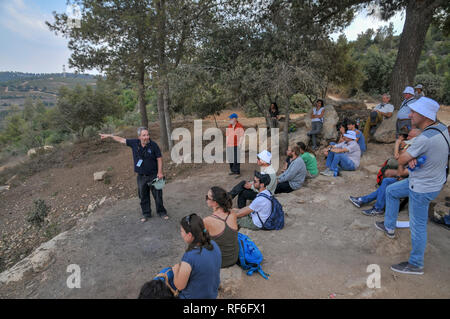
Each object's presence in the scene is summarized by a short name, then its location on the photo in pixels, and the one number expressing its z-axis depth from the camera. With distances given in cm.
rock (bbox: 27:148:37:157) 1584
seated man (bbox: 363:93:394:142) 775
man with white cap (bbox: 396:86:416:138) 625
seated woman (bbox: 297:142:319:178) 584
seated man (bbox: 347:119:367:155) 636
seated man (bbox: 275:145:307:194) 550
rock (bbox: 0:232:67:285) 383
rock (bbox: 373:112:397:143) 764
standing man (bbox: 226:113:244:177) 682
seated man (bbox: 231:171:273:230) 403
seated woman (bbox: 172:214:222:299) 229
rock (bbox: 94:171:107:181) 967
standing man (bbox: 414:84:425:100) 732
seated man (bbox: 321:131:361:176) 607
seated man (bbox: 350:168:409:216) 423
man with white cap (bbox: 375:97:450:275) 275
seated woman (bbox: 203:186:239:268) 300
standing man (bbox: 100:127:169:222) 500
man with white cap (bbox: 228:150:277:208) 465
